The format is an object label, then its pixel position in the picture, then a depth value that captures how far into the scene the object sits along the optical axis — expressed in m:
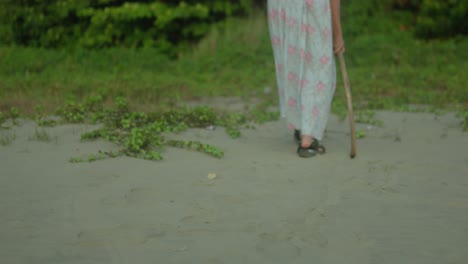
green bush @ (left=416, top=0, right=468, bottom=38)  11.07
